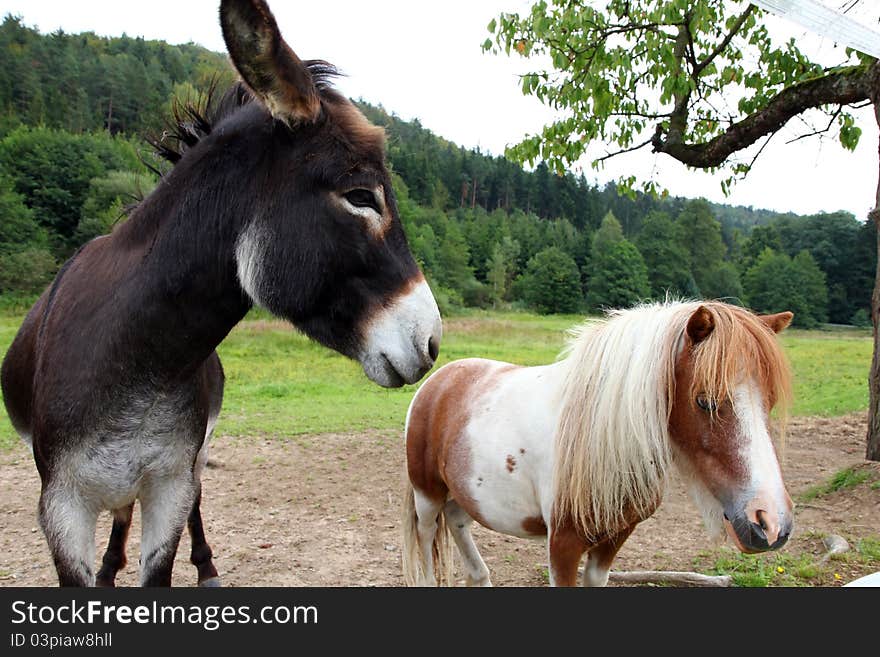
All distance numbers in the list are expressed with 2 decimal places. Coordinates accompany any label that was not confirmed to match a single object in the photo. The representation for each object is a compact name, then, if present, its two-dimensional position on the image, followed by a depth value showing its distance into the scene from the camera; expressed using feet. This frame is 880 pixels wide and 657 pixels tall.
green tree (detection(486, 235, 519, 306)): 131.80
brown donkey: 5.55
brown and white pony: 6.57
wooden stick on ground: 12.02
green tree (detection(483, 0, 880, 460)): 19.70
